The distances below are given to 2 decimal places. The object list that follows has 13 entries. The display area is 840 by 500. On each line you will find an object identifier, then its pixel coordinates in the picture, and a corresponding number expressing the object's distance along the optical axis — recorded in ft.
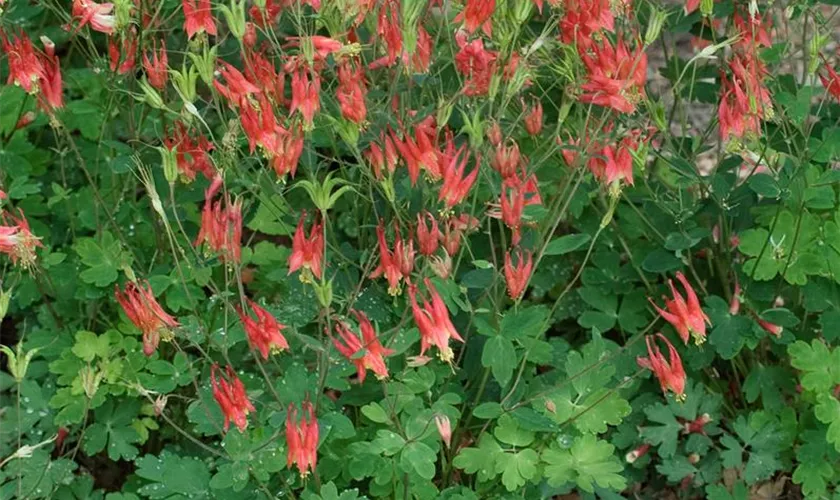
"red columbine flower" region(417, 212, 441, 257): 8.27
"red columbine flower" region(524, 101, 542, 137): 9.42
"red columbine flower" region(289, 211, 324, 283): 8.03
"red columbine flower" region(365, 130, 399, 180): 8.28
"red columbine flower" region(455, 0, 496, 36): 8.19
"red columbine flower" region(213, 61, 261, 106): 8.33
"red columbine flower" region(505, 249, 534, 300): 8.59
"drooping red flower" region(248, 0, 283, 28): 9.05
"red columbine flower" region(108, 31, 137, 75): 9.48
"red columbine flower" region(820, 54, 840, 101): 9.52
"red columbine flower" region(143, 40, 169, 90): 9.00
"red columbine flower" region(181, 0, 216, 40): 8.65
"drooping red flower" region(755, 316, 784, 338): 10.18
